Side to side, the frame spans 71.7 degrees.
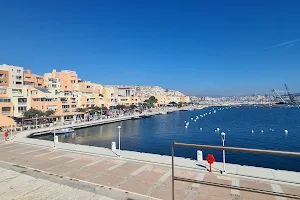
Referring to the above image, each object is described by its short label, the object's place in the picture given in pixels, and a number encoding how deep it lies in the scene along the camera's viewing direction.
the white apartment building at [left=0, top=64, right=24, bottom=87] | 47.38
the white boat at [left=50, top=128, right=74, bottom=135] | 34.75
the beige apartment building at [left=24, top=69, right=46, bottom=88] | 53.56
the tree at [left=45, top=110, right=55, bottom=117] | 42.18
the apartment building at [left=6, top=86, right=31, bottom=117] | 37.75
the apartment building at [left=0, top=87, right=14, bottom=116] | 35.25
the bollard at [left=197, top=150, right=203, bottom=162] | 11.63
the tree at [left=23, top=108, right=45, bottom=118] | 37.31
